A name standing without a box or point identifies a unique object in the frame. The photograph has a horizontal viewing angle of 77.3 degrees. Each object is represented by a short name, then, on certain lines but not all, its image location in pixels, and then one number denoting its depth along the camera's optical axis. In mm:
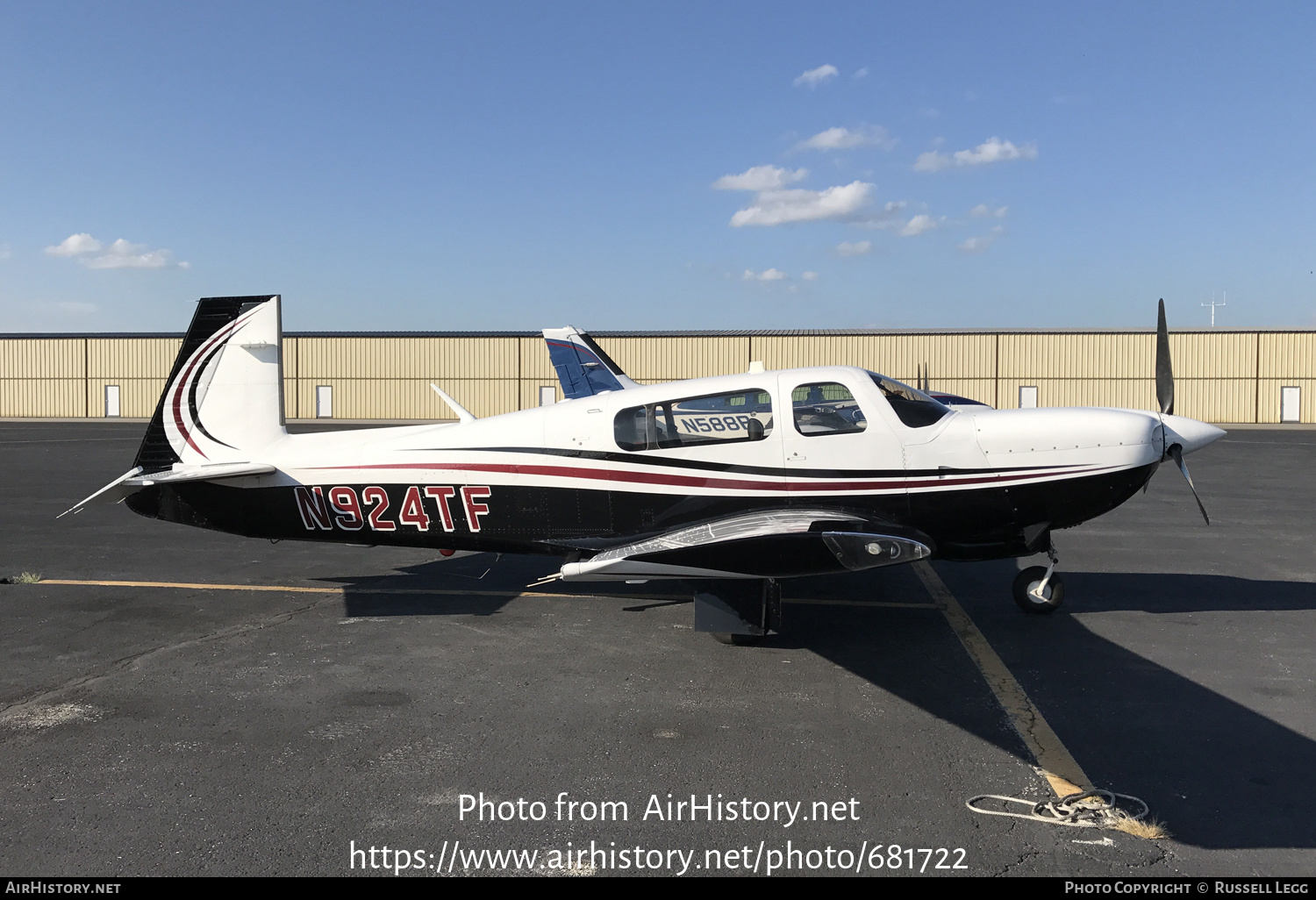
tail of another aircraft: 23500
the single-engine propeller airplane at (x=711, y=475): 6660
